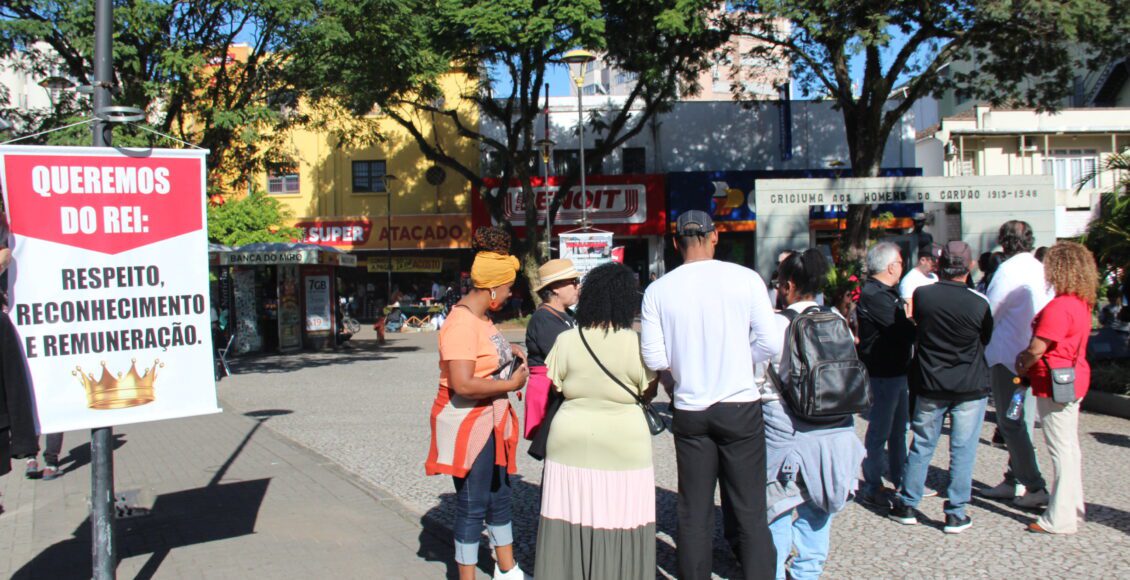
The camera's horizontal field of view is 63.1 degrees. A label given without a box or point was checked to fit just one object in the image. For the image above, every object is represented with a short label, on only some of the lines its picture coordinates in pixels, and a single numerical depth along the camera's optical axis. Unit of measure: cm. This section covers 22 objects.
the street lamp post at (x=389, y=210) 3266
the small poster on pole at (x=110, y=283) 427
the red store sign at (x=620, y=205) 3058
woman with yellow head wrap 437
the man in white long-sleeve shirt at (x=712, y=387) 405
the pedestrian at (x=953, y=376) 555
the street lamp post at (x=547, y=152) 2333
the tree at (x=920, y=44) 1602
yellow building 3300
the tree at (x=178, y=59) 1412
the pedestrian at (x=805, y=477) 440
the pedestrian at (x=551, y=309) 491
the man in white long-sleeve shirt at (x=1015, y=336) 604
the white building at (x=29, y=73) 1556
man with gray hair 609
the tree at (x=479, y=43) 1662
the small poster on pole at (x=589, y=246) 1688
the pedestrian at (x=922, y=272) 704
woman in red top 548
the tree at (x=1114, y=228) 1082
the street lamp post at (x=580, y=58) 1944
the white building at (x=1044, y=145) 3234
